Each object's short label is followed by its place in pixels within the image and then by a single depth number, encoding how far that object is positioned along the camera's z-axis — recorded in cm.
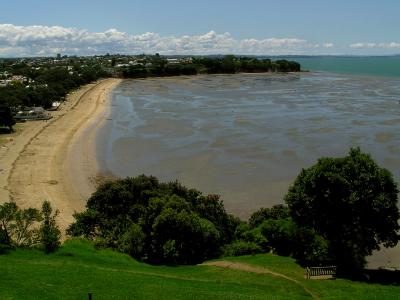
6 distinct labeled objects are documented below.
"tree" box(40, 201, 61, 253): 2172
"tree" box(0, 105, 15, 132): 6750
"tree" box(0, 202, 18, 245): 2214
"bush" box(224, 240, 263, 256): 2372
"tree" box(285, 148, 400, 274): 2184
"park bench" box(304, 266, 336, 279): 2025
